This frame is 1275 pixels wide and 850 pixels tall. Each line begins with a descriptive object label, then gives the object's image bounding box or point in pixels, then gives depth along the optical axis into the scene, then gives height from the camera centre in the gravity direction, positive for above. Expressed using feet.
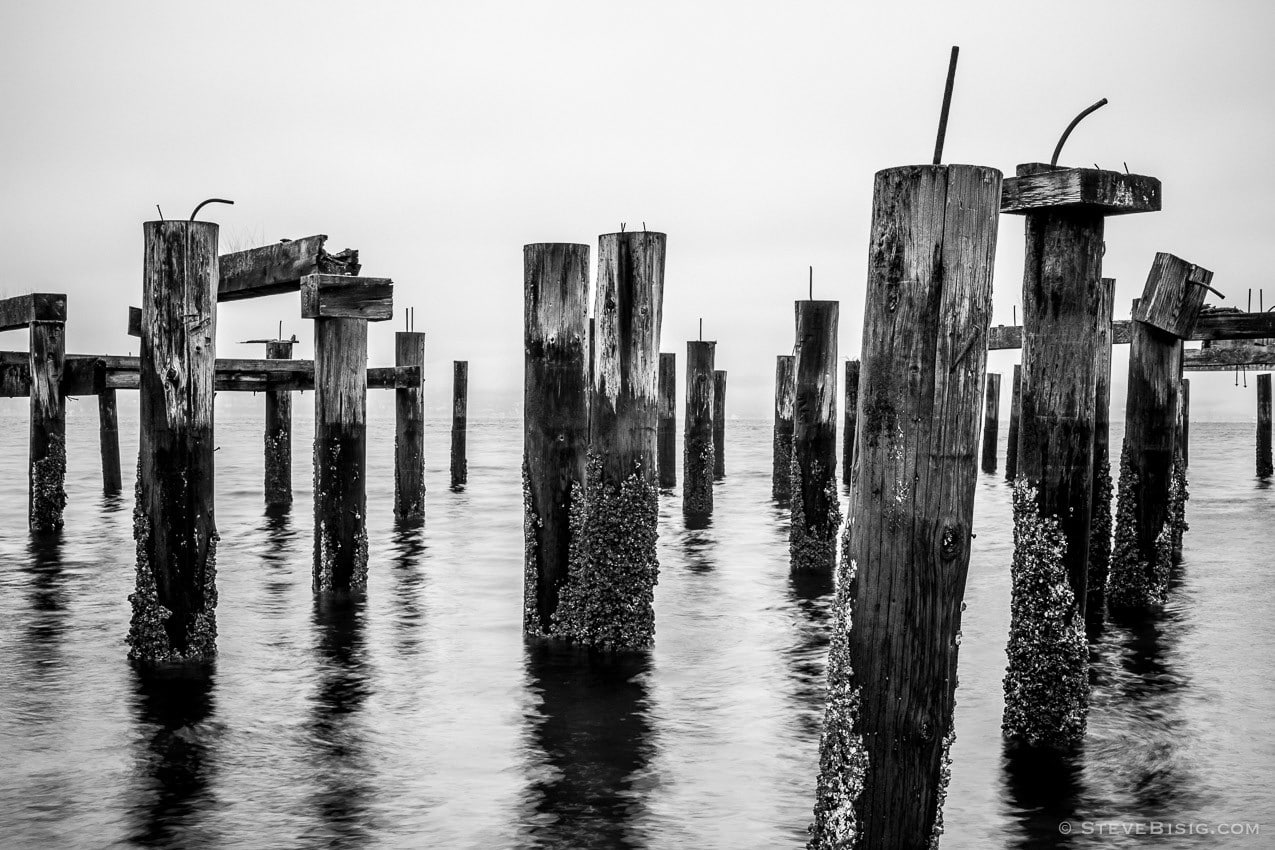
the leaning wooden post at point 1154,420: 29.43 -0.75
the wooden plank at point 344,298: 31.40 +2.38
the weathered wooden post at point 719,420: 80.79 -2.28
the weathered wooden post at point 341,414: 31.78 -0.79
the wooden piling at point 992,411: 83.66 -1.53
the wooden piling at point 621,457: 26.23 -1.58
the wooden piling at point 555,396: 26.53 -0.20
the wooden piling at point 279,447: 60.85 -3.32
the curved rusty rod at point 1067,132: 18.45 +4.17
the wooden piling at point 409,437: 54.08 -2.35
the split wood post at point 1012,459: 80.66 -5.31
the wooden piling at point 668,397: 66.90 -0.51
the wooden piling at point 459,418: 71.41 -1.99
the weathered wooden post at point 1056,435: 19.45 -0.77
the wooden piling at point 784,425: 63.00 -1.98
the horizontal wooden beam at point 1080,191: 18.75 +3.23
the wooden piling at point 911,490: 12.53 -1.08
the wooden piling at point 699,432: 59.93 -2.22
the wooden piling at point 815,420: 38.99 -1.04
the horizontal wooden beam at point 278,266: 31.63 +3.28
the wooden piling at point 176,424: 24.67 -0.83
